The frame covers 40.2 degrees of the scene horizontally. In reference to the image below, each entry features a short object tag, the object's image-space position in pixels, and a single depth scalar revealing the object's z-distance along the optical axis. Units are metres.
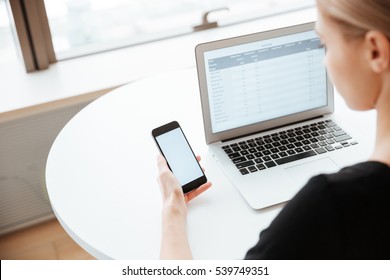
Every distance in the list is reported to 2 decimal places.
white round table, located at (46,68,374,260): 1.02
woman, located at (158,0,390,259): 0.69
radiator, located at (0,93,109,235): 1.89
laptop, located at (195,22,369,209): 1.18
